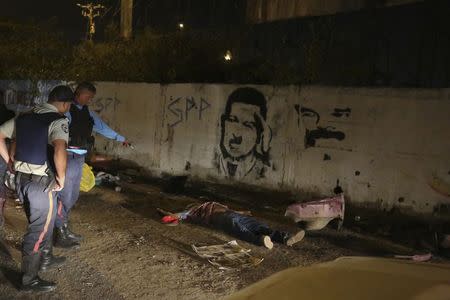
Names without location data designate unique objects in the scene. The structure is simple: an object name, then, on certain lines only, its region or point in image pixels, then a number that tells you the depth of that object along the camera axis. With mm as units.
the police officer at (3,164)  5941
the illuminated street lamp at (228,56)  11622
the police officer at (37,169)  4332
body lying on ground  5996
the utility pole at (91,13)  29797
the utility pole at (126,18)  14981
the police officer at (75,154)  5426
